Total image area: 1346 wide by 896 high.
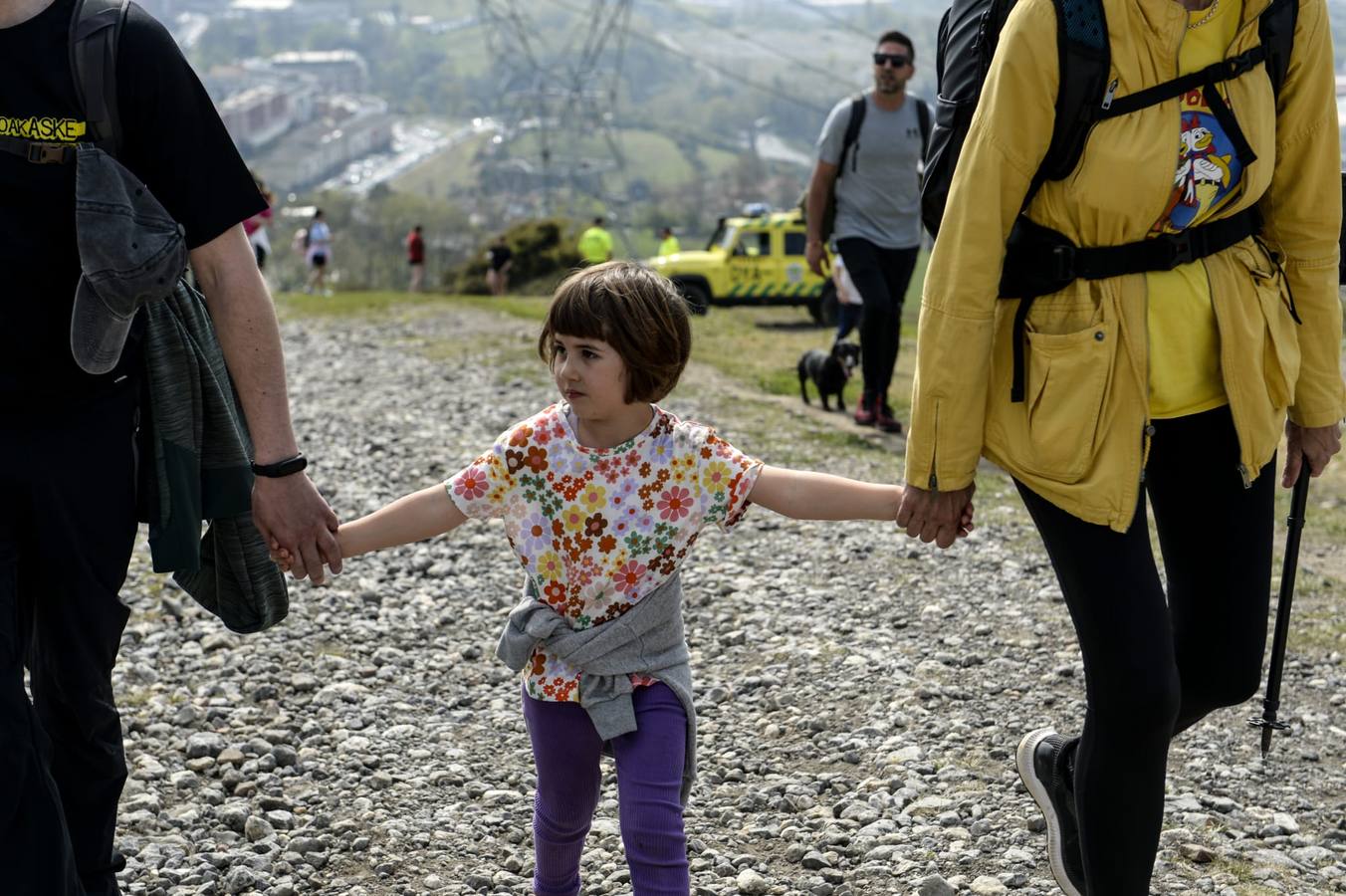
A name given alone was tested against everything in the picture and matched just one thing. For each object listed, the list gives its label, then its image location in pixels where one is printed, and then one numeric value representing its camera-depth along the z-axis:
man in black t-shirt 3.04
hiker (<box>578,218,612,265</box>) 29.41
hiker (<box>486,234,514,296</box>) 31.86
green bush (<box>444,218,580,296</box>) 33.62
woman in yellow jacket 3.12
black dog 12.55
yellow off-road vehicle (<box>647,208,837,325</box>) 28.02
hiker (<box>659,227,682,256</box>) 32.59
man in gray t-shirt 10.10
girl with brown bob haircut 3.37
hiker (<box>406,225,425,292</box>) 34.62
